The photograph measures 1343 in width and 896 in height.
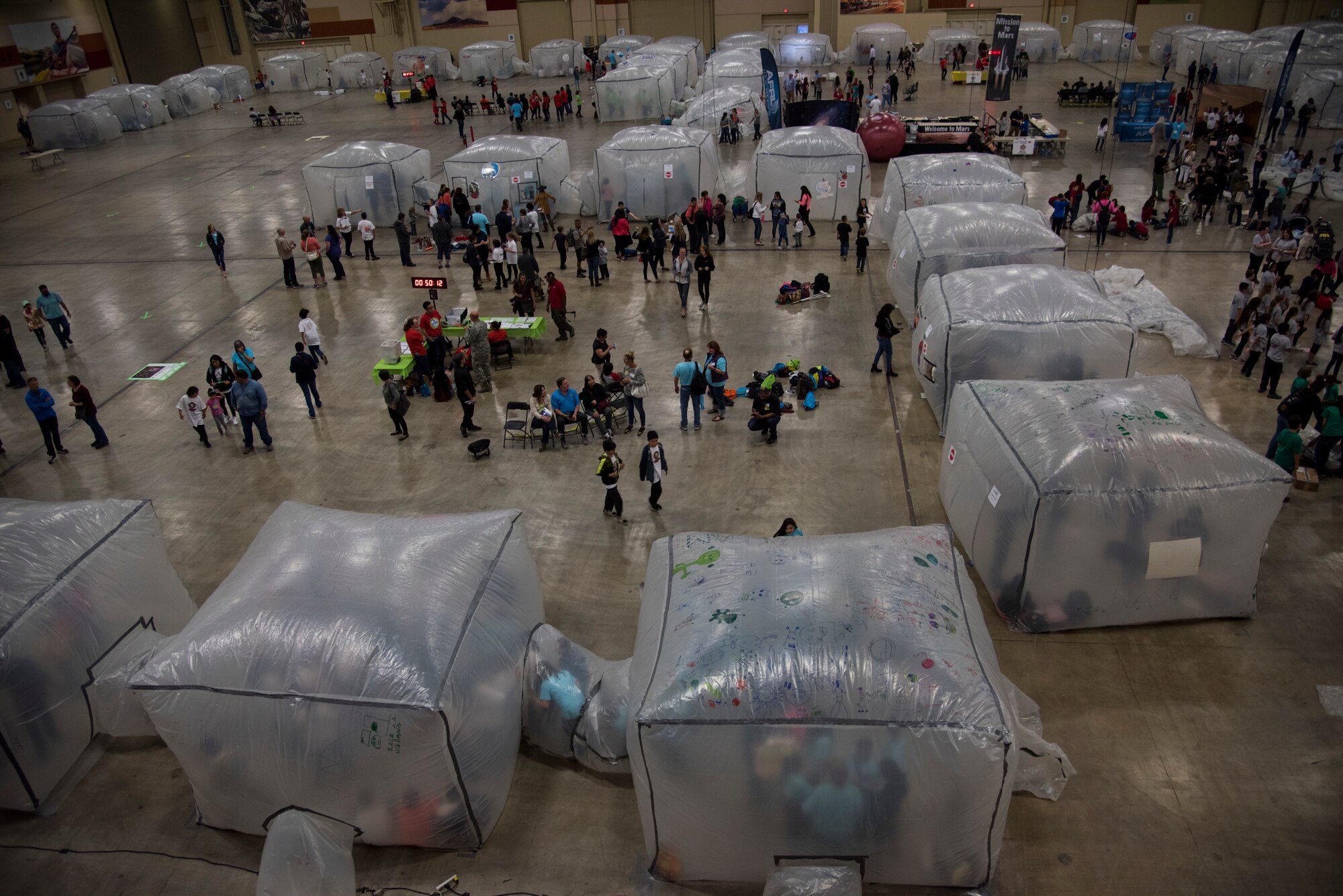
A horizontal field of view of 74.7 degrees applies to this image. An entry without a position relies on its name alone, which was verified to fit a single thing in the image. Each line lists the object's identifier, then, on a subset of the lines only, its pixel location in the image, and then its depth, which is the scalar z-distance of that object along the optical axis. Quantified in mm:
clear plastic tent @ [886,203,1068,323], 14250
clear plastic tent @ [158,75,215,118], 41594
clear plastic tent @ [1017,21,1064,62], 42375
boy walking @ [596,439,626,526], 10336
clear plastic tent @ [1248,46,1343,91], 29844
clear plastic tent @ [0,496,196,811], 7184
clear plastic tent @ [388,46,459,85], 46094
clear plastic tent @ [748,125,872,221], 20922
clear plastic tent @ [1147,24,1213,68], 39688
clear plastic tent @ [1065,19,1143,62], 41344
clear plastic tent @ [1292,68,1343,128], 27844
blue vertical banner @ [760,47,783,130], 27328
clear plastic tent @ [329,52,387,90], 46438
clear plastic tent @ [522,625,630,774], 7348
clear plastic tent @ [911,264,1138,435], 11195
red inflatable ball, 25281
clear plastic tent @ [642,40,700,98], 37188
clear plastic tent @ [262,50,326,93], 46562
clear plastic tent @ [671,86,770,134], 29094
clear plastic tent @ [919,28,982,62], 42562
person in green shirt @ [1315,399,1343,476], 10531
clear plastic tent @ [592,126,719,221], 21469
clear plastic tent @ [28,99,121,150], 35094
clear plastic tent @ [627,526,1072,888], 5824
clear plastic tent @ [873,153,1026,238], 18094
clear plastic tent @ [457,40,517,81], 44875
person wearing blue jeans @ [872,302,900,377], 13664
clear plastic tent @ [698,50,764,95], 32500
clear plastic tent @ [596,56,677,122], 33906
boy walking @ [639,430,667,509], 10523
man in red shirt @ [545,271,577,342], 15305
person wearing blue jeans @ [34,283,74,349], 16047
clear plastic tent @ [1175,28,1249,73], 35719
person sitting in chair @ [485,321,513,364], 14766
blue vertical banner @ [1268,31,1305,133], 20766
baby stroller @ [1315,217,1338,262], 16106
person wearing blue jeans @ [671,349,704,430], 12258
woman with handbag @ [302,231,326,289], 18625
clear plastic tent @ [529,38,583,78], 44594
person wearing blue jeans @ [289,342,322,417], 13086
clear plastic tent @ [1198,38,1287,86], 33188
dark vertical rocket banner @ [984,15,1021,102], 23828
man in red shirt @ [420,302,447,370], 14055
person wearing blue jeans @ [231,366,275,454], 12406
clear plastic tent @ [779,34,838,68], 43719
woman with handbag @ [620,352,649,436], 12289
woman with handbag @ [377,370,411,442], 12570
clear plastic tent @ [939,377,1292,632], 8164
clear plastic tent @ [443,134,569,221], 21734
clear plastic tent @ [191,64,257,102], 44250
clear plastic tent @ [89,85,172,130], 38312
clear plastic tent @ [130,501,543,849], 6383
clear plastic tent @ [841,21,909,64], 43844
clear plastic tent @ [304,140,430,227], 22078
